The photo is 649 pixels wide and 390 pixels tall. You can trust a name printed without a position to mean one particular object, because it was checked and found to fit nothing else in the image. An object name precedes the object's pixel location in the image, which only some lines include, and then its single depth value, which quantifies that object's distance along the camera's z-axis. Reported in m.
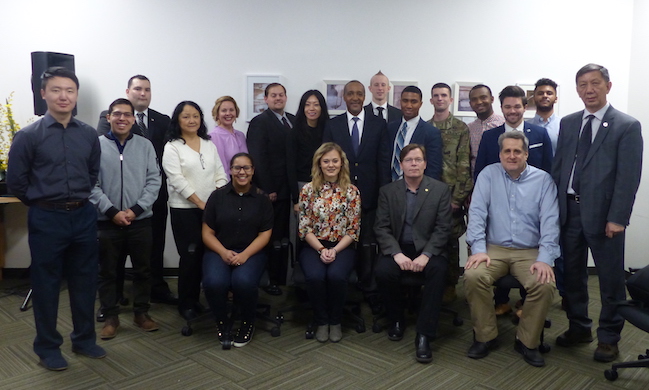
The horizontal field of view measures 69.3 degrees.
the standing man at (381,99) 3.92
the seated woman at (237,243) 2.93
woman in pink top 3.63
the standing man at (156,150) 3.59
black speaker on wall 3.79
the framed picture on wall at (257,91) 4.34
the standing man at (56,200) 2.48
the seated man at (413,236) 2.91
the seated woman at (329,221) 3.06
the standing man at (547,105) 3.60
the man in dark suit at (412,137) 3.41
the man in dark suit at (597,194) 2.64
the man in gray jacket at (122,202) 3.00
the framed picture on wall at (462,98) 4.44
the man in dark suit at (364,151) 3.48
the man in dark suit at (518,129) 3.30
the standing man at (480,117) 3.61
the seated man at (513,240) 2.73
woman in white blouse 3.25
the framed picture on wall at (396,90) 4.41
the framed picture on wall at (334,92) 4.38
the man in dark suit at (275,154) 3.61
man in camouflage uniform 3.49
